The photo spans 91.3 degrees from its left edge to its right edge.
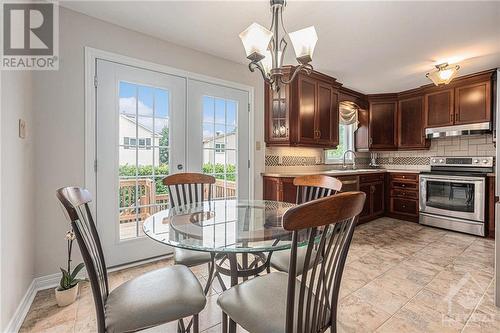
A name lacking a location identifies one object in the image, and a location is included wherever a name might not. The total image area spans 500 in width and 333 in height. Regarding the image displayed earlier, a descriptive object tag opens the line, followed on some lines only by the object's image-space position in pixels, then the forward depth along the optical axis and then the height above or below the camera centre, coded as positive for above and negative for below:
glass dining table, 1.13 -0.37
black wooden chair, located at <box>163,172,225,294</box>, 1.62 -0.33
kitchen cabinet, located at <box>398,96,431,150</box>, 4.36 +0.75
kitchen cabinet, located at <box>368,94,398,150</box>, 4.71 +0.83
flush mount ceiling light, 3.01 +1.13
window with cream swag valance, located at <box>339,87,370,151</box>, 4.67 +0.87
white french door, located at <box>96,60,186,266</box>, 2.32 +0.16
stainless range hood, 3.59 +0.55
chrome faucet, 4.74 +0.11
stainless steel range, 3.50 -0.45
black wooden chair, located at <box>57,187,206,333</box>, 0.98 -0.60
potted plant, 1.81 -0.93
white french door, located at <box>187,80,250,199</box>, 2.85 +0.36
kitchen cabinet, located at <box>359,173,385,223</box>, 4.10 -0.54
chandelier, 1.54 +0.77
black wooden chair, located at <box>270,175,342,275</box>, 1.58 -0.22
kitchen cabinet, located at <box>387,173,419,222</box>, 4.23 -0.56
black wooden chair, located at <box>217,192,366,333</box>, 0.79 -0.52
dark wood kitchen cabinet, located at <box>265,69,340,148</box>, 3.42 +0.76
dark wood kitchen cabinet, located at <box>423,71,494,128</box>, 3.59 +1.00
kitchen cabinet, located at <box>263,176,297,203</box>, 3.21 -0.33
